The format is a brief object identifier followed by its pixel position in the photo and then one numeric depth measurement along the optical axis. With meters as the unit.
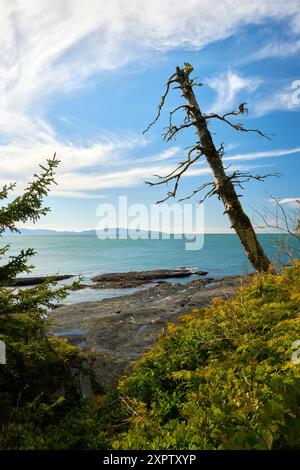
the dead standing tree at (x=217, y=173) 12.80
